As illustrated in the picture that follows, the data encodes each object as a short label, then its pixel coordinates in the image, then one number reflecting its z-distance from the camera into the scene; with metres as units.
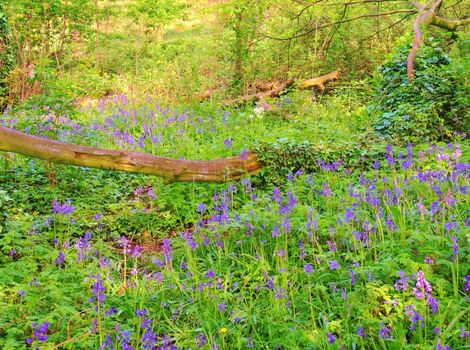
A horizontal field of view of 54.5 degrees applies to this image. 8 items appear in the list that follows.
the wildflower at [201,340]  2.40
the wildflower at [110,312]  2.64
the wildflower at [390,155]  3.96
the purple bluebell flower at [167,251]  3.06
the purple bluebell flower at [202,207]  3.46
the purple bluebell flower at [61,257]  3.06
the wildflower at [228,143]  5.27
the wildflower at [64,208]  3.55
